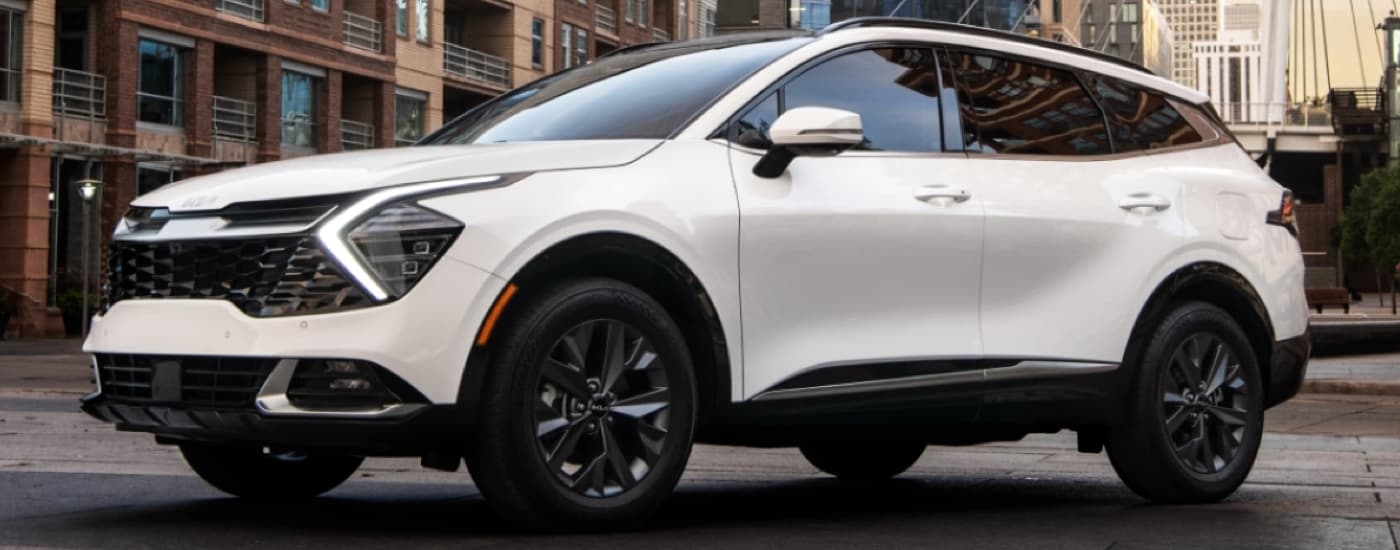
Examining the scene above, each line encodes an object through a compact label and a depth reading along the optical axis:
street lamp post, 32.06
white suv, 5.34
